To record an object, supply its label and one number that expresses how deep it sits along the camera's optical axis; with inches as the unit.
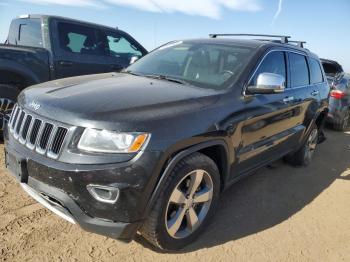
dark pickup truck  203.6
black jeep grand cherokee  98.5
